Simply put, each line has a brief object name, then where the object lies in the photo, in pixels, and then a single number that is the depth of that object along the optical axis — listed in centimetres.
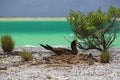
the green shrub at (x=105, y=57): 1391
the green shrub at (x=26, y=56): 1442
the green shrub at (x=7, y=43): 1742
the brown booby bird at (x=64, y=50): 1509
